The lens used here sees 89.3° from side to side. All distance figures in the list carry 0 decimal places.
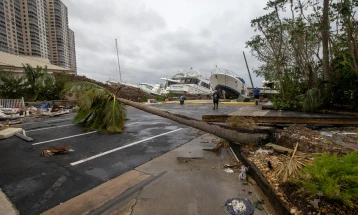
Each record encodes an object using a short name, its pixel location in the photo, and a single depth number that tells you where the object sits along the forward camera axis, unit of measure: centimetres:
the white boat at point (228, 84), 3050
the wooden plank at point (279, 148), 368
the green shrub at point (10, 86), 1373
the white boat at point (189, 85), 3574
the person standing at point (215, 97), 1504
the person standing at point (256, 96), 1630
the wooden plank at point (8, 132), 623
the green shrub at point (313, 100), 820
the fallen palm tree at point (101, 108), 718
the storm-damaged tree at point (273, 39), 981
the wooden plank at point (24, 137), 602
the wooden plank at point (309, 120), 621
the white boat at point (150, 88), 4181
